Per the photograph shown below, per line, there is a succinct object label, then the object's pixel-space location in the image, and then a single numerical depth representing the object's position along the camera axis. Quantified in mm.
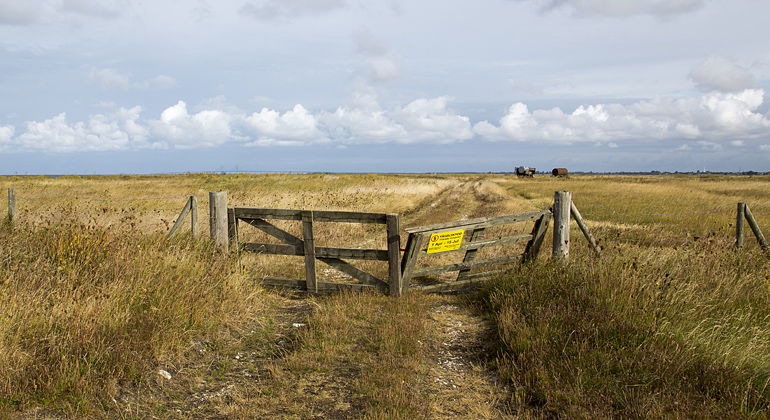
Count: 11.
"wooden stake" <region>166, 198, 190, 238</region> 9312
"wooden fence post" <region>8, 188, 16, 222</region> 12759
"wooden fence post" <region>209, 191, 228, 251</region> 8914
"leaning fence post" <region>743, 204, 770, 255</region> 9920
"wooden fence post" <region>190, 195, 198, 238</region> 10047
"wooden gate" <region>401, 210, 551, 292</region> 8227
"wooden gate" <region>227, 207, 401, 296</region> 8148
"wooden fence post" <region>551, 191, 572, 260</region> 8875
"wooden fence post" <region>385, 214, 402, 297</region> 8019
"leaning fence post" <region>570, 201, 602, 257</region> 8805
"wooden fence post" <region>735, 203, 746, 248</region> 10725
